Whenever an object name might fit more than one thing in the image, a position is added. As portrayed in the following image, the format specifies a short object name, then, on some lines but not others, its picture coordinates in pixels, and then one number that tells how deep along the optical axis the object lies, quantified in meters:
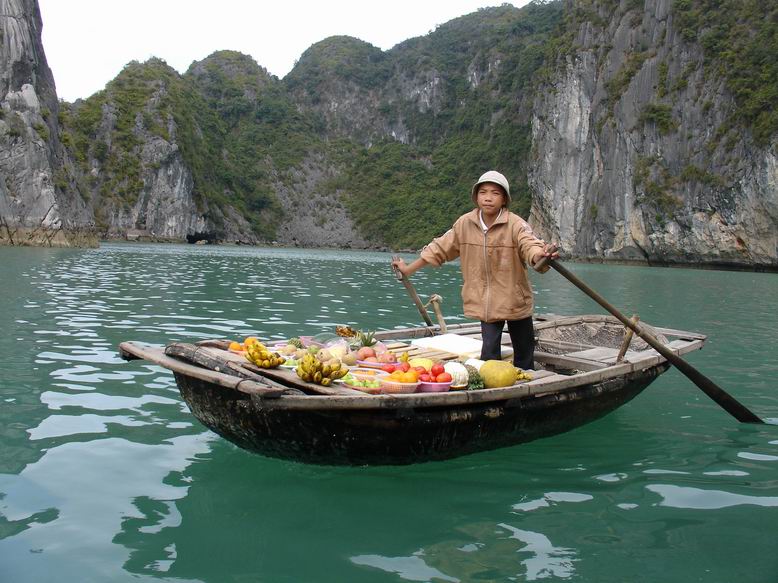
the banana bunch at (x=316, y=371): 4.31
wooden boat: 4.07
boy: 5.52
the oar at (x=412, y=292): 6.61
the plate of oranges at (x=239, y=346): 5.20
